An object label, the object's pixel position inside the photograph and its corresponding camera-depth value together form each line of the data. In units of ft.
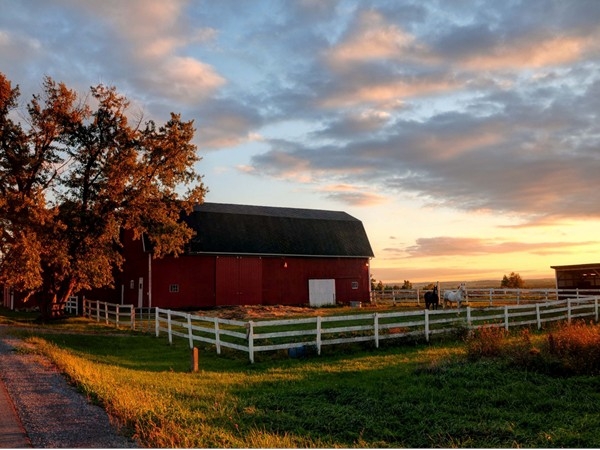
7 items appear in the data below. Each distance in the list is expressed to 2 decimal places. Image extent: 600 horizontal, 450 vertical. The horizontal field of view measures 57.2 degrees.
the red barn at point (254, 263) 125.39
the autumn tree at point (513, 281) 189.47
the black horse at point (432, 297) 102.99
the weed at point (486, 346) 48.14
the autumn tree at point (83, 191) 94.38
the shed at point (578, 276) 129.49
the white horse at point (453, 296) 104.41
